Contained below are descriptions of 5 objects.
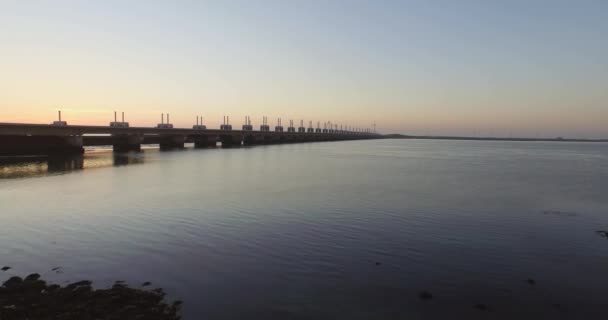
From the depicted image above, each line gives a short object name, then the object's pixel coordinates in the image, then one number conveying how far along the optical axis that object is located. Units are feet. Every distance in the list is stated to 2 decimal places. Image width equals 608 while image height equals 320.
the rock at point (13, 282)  32.17
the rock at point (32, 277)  34.32
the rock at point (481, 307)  30.96
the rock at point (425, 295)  32.78
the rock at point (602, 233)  55.79
